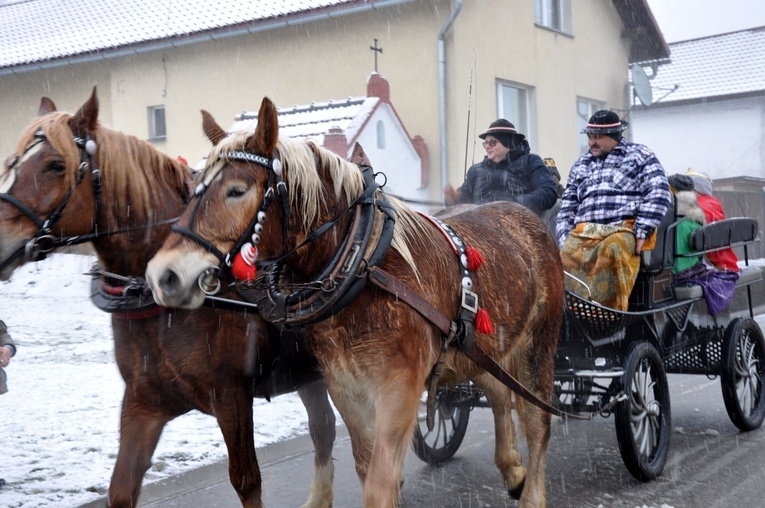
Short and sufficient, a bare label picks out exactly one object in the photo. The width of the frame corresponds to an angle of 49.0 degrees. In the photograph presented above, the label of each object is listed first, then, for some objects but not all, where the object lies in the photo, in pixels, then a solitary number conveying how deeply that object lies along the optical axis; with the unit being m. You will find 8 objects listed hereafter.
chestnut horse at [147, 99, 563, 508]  2.82
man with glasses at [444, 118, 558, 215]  6.05
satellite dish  17.19
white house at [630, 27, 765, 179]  25.27
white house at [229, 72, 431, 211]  11.08
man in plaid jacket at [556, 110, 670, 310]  5.00
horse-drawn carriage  4.77
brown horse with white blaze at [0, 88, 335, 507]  3.12
